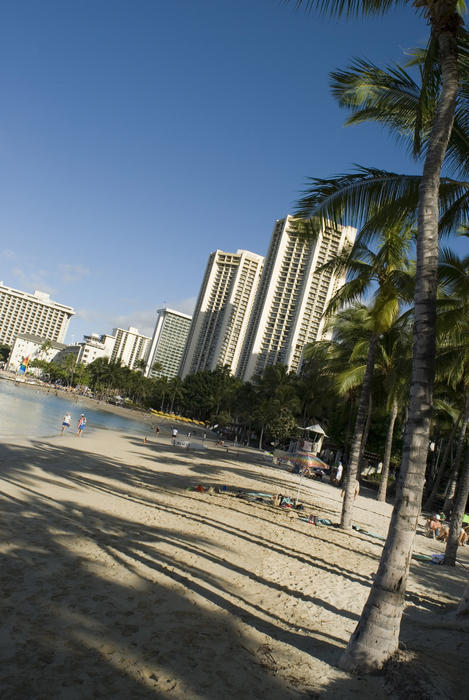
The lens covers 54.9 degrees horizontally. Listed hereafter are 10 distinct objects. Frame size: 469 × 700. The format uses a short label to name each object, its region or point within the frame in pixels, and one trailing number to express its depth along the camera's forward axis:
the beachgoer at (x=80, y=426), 29.56
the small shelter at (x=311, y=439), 29.10
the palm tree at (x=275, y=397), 48.09
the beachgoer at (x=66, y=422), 29.52
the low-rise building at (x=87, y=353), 194.88
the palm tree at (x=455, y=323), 11.95
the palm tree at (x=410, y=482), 4.73
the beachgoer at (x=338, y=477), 30.31
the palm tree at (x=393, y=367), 19.72
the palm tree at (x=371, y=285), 12.48
